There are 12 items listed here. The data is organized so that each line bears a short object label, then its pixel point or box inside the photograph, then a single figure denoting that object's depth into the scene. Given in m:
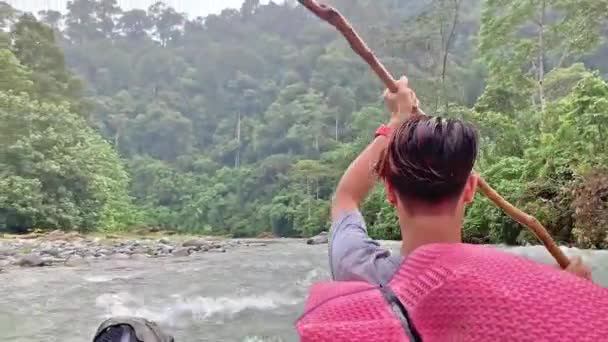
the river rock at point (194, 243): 11.15
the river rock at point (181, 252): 8.92
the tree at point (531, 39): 10.41
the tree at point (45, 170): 13.87
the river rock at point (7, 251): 8.92
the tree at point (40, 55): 18.16
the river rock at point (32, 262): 7.28
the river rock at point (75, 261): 7.29
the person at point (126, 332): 0.96
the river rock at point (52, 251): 8.46
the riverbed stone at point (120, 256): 8.39
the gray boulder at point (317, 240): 11.25
